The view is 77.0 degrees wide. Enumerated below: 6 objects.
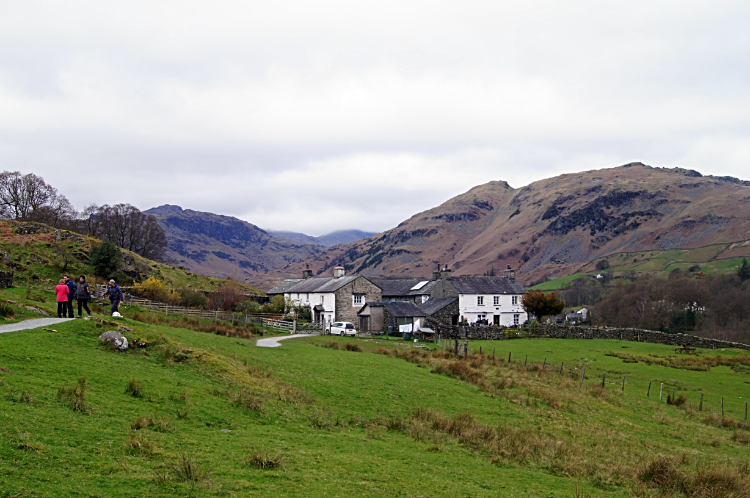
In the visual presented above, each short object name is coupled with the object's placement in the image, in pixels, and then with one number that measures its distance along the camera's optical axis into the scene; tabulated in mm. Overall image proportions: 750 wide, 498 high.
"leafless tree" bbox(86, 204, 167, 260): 96562
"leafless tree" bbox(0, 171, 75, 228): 81375
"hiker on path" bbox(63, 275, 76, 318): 23781
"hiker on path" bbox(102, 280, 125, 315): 25266
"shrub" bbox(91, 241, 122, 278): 57875
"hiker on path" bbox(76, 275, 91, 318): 24547
